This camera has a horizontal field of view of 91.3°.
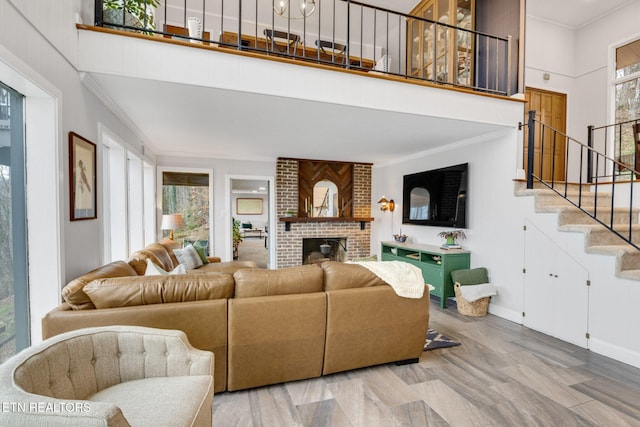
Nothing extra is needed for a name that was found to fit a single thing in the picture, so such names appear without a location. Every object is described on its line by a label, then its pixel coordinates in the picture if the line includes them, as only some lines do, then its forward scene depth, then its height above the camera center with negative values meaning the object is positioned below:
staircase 2.89 -0.15
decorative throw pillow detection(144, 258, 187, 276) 2.56 -0.53
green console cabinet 4.37 -0.83
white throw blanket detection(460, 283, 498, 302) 3.97 -1.07
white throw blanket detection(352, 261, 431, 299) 2.53 -0.57
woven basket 4.02 -1.28
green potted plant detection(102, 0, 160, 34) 2.62 +1.65
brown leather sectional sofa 1.96 -0.74
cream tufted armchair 0.94 -0.73
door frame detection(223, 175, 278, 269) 6.17 -0.21
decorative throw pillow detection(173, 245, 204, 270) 4.33 -0.72
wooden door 4.80 +1.38
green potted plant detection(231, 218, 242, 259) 7.94 -0.78
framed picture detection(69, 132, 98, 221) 2.26 +0.21
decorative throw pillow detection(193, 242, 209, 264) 4.78 -0.72
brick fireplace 6.45 -0.30
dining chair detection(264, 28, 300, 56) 5.46 +3.05
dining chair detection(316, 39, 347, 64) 5.51 +2.91
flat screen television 4.65 +0.17
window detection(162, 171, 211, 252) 6.03 +0.07
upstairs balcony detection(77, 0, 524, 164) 2.56 +1.10
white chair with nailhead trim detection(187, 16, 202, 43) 2.85 +1.64
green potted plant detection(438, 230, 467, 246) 4.71 -0.44
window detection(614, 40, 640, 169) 4.45 +1.65
